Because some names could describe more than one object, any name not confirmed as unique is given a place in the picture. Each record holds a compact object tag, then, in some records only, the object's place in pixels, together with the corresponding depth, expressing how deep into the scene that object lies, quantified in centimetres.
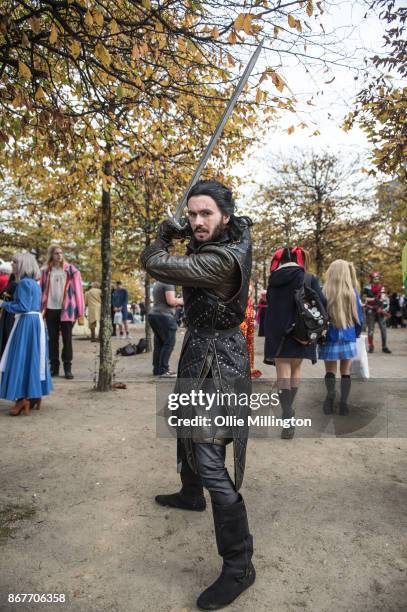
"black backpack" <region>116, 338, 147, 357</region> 1237
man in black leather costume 239
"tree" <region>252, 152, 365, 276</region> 2005
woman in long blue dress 572
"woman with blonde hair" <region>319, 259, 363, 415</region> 587
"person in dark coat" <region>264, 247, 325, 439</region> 517
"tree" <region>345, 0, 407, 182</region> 511
